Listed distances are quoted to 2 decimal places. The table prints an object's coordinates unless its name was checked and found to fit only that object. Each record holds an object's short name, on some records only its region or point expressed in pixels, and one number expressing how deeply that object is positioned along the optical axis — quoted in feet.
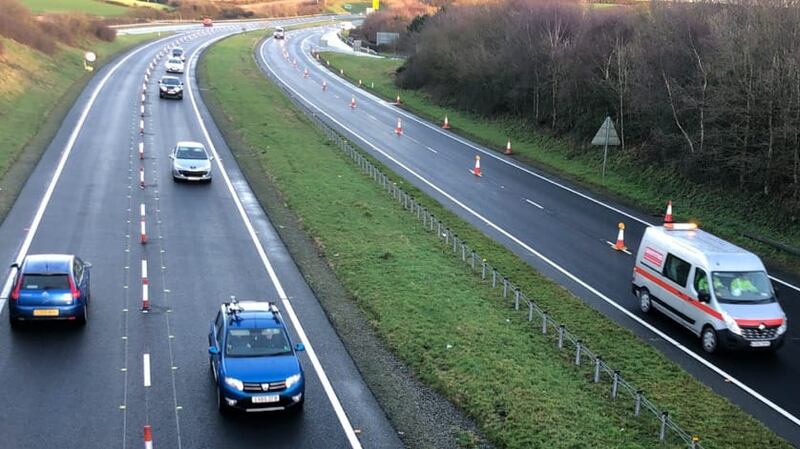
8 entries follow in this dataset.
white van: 60.85
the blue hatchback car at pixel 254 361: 47.11
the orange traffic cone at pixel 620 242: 90.46
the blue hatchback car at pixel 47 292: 58.85
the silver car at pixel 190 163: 110.42
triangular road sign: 119.55
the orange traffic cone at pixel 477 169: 130.21
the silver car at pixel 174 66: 233.55
